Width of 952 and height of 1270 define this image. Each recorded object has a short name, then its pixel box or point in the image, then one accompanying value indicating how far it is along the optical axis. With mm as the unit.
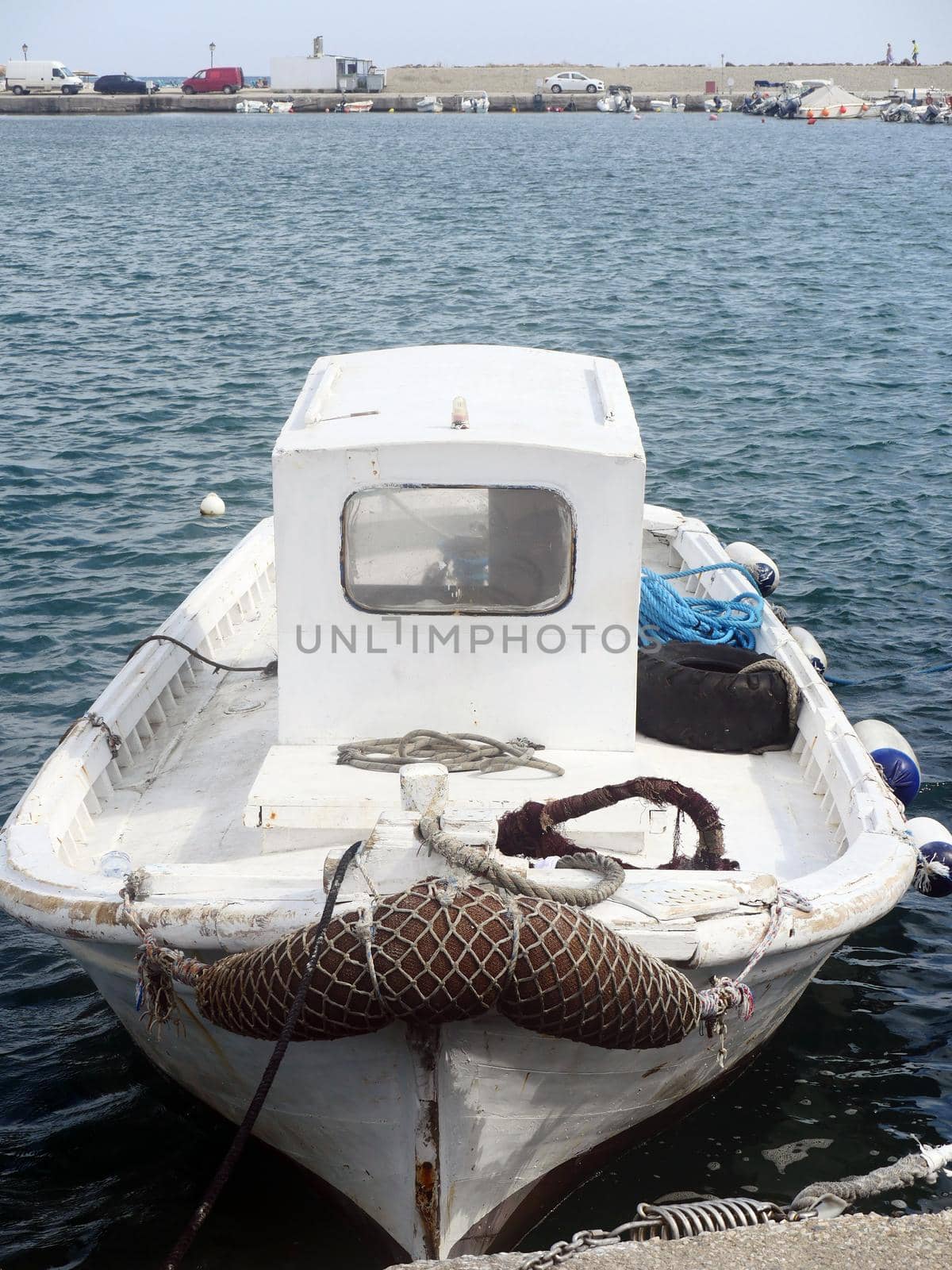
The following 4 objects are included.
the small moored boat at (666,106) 110062
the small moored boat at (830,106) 98062
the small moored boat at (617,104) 104688
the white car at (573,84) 109000
